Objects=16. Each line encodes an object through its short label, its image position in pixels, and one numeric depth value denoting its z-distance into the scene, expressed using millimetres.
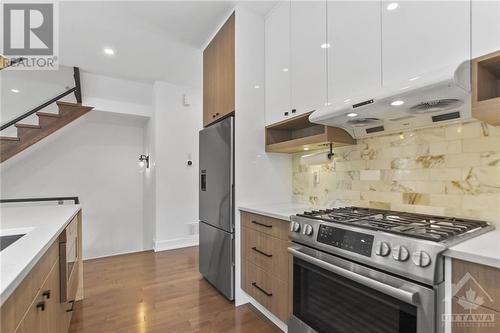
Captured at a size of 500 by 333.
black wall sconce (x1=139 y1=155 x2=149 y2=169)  4453
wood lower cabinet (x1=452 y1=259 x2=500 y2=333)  809
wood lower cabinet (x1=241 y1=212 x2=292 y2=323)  1712
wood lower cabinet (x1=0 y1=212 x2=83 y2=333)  728
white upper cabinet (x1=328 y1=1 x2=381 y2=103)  1459
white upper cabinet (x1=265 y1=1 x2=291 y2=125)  2156
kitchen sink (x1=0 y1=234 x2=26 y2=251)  1316
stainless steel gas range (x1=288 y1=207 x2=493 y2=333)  947
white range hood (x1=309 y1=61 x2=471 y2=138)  1075
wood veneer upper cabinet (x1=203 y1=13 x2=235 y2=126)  2357
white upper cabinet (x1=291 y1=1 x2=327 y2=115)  1807
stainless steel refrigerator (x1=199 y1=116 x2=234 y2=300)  2252
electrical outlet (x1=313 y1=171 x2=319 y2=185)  2236
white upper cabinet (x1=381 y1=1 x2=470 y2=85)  1118
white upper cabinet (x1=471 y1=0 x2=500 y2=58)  1013
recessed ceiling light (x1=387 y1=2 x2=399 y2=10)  1339
